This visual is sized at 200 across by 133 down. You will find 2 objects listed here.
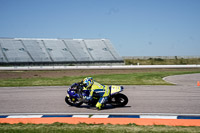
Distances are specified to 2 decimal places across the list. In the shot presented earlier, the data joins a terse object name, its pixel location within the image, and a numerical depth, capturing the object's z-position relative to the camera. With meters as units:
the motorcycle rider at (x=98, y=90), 11.55
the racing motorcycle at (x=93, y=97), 11.75
